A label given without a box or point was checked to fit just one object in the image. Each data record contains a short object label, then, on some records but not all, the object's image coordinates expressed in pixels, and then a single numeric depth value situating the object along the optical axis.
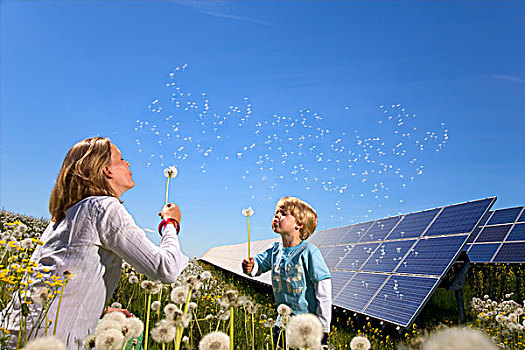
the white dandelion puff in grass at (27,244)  3.00
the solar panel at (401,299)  5.45
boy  3.55
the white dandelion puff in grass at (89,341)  1.57
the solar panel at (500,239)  12.84
